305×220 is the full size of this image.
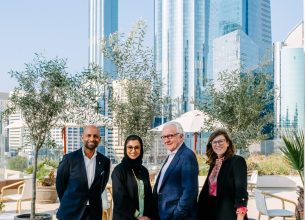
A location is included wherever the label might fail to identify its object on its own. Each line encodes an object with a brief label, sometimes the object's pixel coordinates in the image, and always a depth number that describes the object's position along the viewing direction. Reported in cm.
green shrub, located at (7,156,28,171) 1195
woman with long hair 310
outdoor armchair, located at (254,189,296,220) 551
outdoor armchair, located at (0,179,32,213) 693
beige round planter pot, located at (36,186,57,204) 855
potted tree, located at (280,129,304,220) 459
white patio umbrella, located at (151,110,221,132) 1123
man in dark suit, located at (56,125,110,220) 325
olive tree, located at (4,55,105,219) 585
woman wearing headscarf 310
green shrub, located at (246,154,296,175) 1231
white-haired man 304
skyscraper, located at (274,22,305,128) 7326
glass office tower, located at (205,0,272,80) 7971
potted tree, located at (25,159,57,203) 850
